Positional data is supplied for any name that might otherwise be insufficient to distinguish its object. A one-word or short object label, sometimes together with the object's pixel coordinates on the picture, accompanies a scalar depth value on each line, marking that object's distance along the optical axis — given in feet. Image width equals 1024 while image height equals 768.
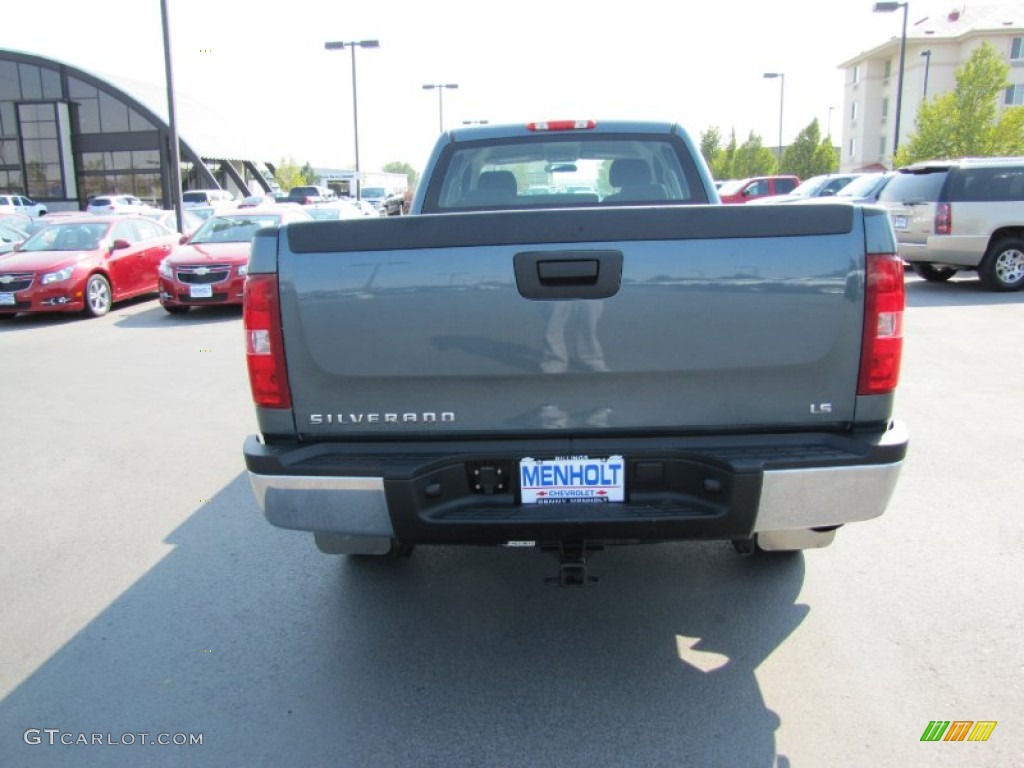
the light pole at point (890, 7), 85.87
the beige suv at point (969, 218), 41.16
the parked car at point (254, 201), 115.91
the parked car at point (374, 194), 191.44
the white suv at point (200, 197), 162.61
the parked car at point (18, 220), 57.13
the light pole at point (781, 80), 146.51
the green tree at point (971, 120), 97.14
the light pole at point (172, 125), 63.36
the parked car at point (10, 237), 51.20
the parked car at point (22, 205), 138.88
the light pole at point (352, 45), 109.19
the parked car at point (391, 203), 135.09
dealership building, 191.42
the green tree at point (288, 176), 219.80
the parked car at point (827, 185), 69.65
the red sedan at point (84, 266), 40.91
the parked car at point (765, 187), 91.25
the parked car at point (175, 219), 54.13
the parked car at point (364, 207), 85.40
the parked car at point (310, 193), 161.45
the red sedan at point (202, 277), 41.29
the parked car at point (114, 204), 136.05
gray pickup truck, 8.59
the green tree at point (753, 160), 184.14
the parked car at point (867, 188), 53.52
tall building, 184.85
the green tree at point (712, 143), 210.30
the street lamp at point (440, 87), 145.79
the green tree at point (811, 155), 170.19
